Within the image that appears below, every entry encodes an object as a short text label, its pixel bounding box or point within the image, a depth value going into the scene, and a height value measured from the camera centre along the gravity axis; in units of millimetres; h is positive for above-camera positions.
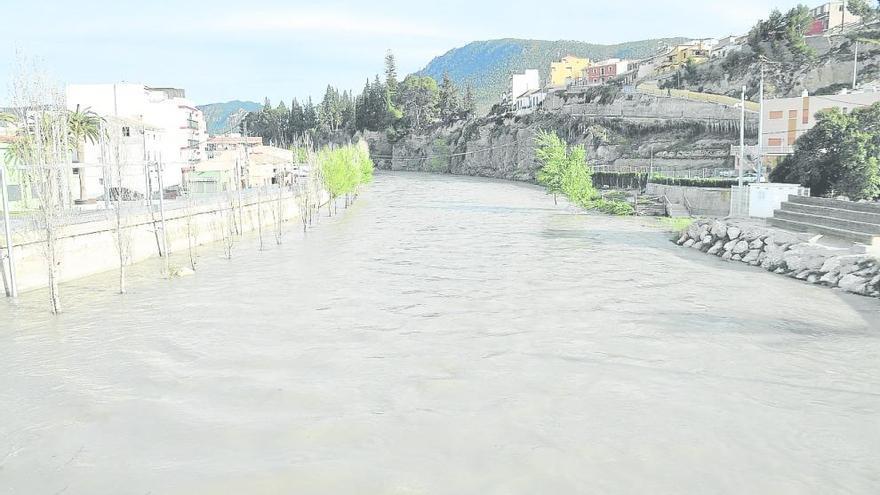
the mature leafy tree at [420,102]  140125 +14567
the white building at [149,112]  54719 +5754
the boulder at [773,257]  23712 -3339
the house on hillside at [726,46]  97562 +19550
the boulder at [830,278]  20594 -3556
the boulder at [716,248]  27672 -3414
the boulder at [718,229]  28703 -2770
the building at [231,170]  44062 +336
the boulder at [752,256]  25266 -3447
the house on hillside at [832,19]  106688 +23337
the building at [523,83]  151000 +19574
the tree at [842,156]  30709 +376
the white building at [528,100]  114838 +13452
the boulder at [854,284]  19469 -3556
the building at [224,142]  102050 +5363
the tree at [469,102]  141500 +14630
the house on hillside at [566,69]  147250 +22039
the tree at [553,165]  49594 +257
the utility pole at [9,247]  17188 -1799
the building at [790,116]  50406 +4023
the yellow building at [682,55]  110438 +18742
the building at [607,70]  125525 +18822
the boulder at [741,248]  26250 -3249
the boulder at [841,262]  20984 -3135
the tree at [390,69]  155375 +24023
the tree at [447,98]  142875 +15620
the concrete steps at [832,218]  23344 -2129
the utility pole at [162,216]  23867 -1606
